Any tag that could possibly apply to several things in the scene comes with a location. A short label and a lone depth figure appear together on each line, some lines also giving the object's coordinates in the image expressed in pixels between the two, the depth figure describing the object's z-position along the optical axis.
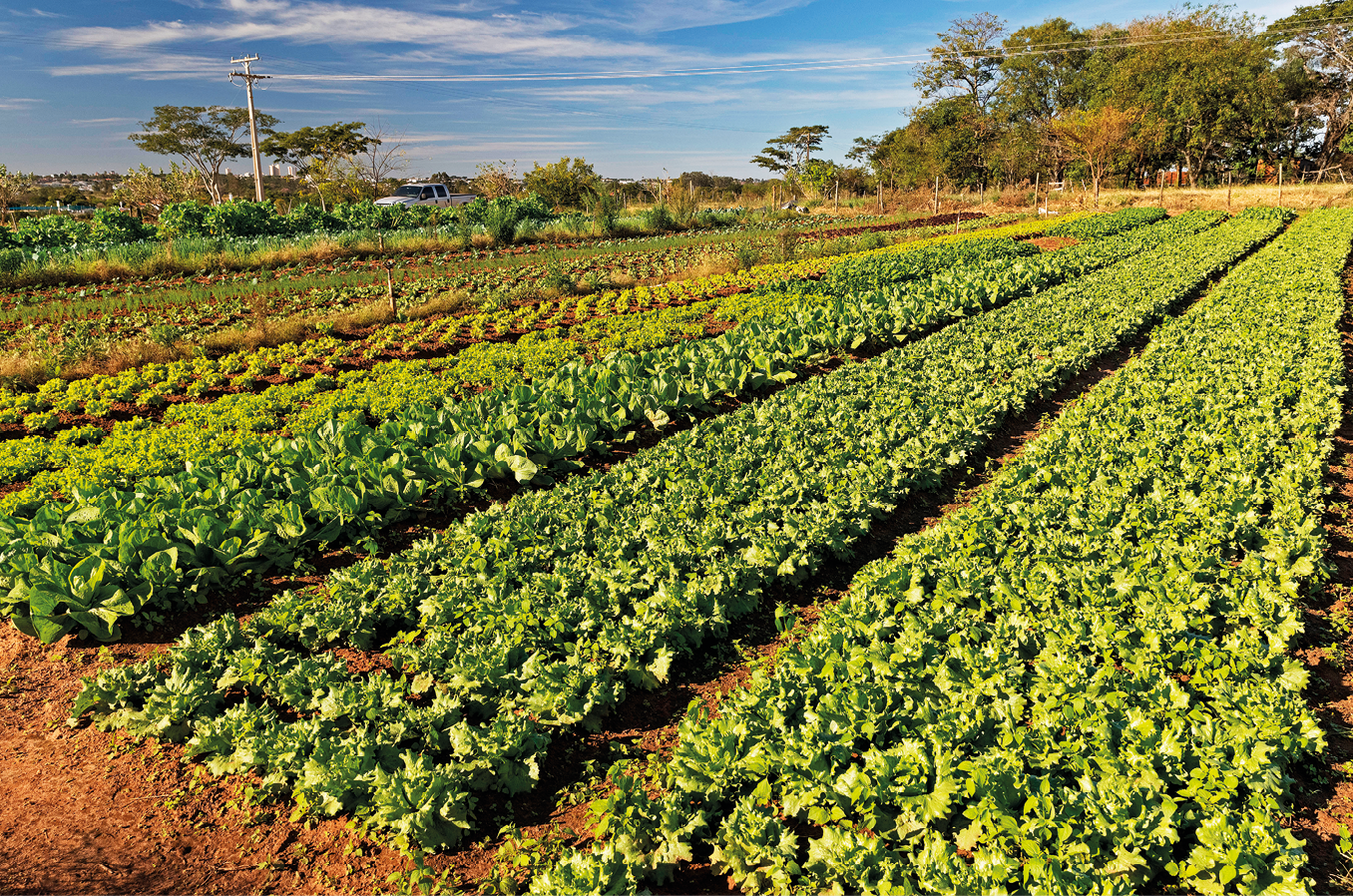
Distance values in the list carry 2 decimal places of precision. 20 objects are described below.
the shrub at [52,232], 25.27
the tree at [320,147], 44.25
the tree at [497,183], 43.78
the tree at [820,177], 56.09
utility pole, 37.75
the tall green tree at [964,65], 64.31
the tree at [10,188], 36.41
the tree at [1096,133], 42.22
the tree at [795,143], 76.69
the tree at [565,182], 39.59
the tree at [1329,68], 48.78
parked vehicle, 33.19
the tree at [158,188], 36.12
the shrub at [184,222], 26.41
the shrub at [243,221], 26.50
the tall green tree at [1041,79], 60.84
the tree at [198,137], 53.16
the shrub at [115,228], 25.91
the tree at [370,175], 45.61
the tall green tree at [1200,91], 44.78
